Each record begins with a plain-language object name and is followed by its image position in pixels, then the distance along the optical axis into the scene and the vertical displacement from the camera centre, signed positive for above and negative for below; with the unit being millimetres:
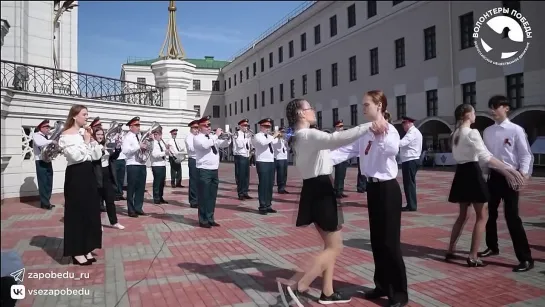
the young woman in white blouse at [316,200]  3732 -334
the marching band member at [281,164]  13047 -46
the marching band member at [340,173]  11336 -287
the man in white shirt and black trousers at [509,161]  4789 +1
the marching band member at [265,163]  9250 +3
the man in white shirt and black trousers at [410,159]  8969 +65
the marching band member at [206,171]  7766 -138
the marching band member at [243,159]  11758 +122
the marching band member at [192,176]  10445 -312
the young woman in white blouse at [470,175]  4778 -158
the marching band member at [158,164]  9820 +0
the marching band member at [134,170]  8648 -122
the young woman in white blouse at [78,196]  5135 -390
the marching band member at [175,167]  13786 -109
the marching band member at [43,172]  9750 -165
